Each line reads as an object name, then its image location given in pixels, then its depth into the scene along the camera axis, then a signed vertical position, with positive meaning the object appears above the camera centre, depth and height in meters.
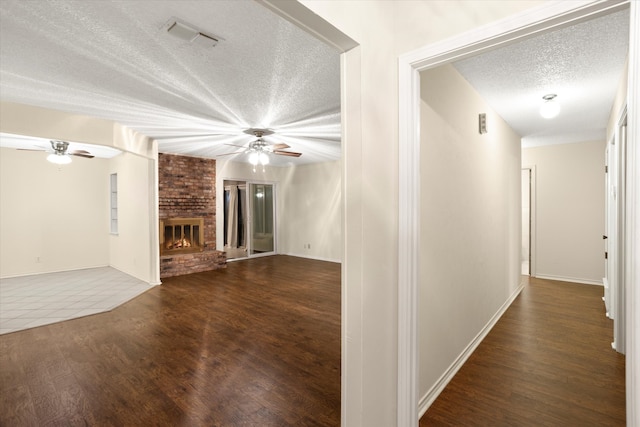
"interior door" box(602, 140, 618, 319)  3.15 -0.28
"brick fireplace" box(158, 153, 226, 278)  6.19 -0.11
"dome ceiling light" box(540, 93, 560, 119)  3.18 +1.07
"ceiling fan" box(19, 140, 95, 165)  4.96 +0.96
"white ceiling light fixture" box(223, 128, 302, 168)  4.55 +0.98
